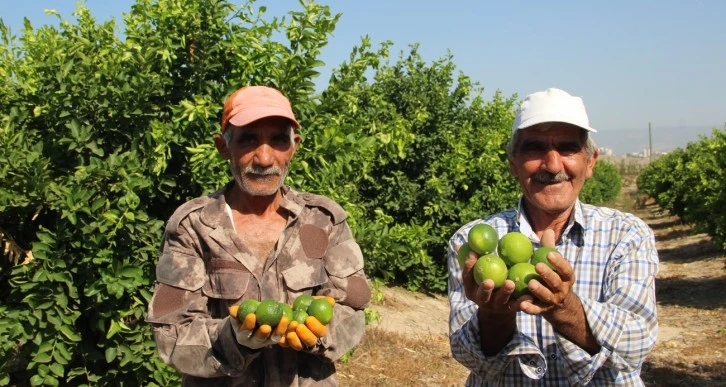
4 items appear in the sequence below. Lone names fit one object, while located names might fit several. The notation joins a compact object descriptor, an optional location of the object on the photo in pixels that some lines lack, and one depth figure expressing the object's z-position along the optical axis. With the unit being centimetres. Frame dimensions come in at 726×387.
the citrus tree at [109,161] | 412
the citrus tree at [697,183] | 1560
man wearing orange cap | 248
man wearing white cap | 212
